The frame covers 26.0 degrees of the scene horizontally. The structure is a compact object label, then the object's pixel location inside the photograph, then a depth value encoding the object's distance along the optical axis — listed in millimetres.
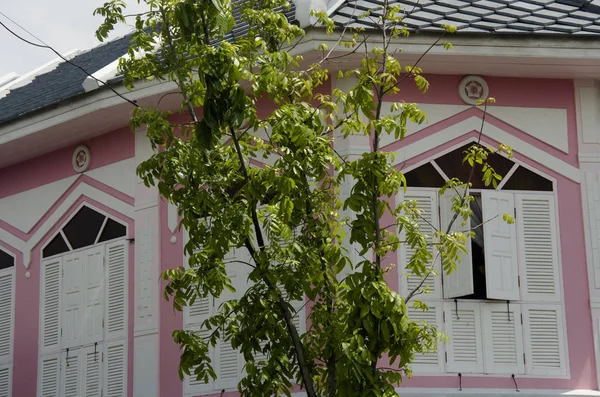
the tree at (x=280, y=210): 8391
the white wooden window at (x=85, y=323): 14023
